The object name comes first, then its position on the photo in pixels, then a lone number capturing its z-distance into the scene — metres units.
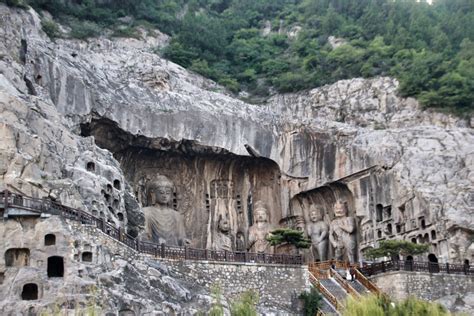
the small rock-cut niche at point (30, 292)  23.53
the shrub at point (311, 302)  29.20
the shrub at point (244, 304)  22.03
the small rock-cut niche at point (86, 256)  24.86
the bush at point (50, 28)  44.53
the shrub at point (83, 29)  48.00
